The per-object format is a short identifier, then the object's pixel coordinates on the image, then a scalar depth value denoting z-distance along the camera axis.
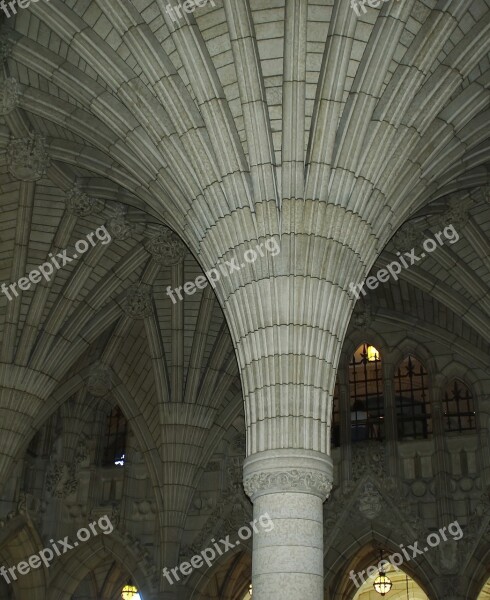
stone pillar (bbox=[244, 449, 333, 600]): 12.16
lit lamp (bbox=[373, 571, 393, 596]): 26.82
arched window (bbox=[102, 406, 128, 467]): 27.30
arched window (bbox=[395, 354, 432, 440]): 24.64
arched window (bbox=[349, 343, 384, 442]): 24.94
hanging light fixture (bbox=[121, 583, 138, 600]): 28.95
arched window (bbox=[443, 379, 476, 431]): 24.30
